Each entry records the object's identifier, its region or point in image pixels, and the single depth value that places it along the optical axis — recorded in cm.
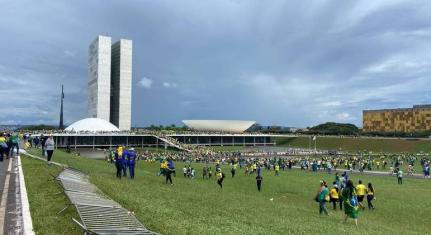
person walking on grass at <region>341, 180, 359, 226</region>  1238
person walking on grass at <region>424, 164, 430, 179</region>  3453
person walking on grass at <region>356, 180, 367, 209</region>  1657
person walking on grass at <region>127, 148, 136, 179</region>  1903
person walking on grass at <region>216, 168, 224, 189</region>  2455
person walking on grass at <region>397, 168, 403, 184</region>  2862
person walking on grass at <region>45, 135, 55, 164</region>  1887
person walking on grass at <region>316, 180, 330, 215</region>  1471
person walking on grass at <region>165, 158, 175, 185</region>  2012
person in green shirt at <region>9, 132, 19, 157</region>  2111
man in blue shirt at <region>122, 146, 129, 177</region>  1883
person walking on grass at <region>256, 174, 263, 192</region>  2395
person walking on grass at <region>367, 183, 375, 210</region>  1753
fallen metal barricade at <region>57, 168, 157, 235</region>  673
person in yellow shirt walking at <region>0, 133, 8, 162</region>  1898
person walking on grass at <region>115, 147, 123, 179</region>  1820
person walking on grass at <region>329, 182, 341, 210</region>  1655
